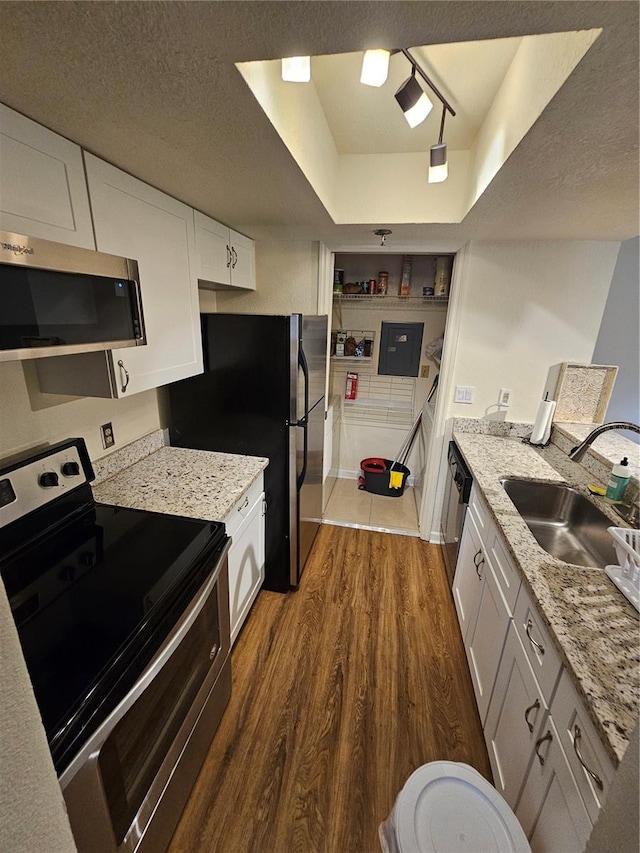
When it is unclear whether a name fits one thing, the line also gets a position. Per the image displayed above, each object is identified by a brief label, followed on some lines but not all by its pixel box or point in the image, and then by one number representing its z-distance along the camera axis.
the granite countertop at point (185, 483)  1.42
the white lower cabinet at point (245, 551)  1.60
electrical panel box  3.21
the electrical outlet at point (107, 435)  1.58
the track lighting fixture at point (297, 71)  0.85
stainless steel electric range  0.74
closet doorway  3.01
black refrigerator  1.77
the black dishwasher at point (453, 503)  1.97
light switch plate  2.38
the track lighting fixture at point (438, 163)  1.38
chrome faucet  1.45
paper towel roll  2.11
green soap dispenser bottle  1.49
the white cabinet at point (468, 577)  1.68
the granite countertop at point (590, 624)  0.71
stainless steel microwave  0.75
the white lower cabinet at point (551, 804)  0.76
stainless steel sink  1.52
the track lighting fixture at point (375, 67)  0.95
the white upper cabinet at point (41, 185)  0.87
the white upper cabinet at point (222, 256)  1.74
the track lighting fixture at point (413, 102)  1.16
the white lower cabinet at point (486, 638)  1.35
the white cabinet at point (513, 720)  1.01
